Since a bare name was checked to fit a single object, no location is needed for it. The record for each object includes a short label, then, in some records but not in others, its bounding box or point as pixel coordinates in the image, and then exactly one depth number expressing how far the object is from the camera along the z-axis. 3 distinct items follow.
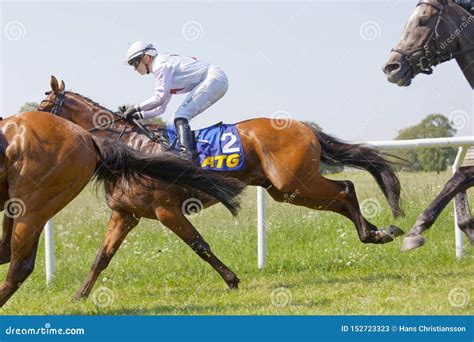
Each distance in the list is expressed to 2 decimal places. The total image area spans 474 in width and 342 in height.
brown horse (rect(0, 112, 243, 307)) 9.70
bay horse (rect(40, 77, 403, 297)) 11.98
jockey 12.48
